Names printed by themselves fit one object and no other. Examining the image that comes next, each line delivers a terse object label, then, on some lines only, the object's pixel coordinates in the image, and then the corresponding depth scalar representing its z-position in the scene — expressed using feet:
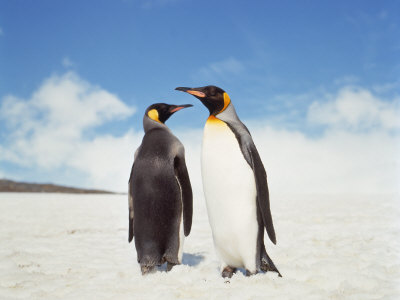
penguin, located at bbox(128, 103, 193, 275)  10.97
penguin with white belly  9.73
